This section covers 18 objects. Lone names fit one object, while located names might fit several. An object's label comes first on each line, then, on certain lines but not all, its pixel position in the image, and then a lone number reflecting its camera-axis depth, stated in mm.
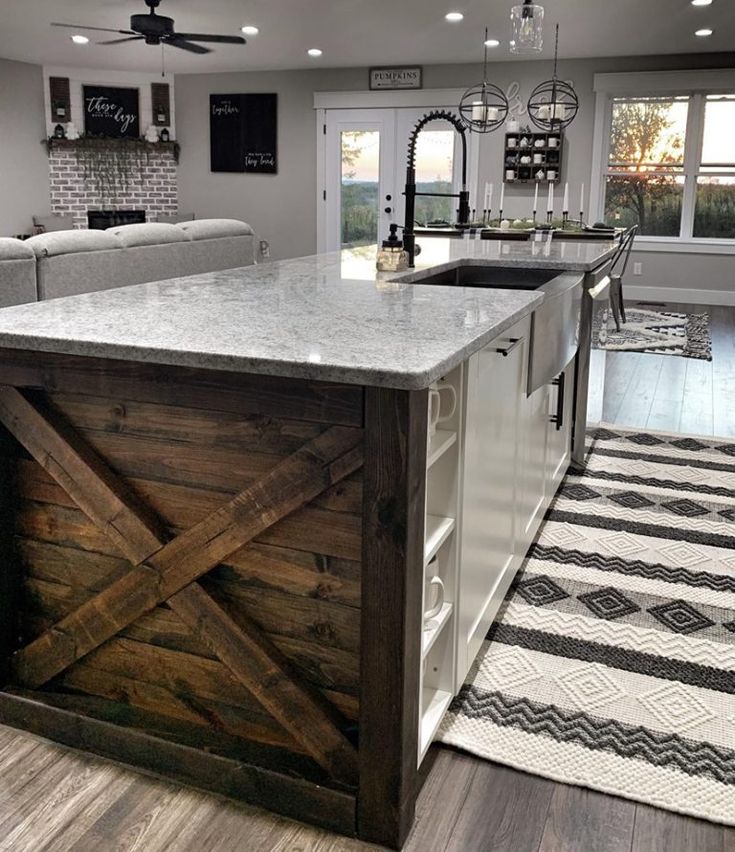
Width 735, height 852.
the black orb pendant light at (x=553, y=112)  6371
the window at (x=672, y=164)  9180
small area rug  6379
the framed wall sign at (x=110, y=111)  10273
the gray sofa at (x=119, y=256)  4070
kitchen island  1494
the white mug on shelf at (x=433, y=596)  1742
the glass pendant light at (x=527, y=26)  4652
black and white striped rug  1795
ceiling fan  6215
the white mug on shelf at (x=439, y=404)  1649
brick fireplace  10297
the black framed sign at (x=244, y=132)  10438
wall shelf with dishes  9531
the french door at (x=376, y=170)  9984
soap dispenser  2969
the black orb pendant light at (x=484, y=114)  6254
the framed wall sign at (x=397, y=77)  9727
